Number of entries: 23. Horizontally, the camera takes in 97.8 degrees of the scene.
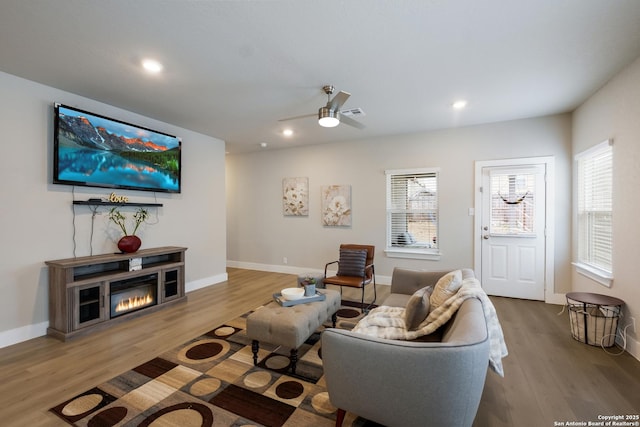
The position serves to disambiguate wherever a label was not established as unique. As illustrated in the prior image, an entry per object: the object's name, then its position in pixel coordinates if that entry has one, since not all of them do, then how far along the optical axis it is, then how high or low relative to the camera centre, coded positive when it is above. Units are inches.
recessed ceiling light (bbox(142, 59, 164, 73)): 104.1 +55.7
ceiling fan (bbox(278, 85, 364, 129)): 113.9 +41.9
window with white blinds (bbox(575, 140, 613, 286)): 125.0 +1.8
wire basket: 108.1 -43.6
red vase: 143.0 -17.2
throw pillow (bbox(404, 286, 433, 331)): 78.4 -28.0
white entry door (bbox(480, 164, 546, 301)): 165.9 -10.9
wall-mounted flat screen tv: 126.0 +29.4
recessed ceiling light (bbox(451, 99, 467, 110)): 142.3 +56.4
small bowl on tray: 109.3 -33.1
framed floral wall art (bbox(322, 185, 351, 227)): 218.1 +5.4
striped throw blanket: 71.1 -30.7
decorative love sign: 144.2 +6.4
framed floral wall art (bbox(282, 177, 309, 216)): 233.9 +13.1
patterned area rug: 72.2 -53.7
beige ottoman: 90.3 -38.2
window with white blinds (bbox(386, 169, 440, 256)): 193.8 +0.3
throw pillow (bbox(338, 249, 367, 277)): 166.1 -30.6
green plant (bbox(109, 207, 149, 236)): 148.0 -3.8
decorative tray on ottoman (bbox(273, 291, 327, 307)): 106.7 -34.6
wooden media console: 117.4 -37.4
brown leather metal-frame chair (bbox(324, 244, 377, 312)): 156.2 -33.5
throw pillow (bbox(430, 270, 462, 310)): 86.2 -24.1
